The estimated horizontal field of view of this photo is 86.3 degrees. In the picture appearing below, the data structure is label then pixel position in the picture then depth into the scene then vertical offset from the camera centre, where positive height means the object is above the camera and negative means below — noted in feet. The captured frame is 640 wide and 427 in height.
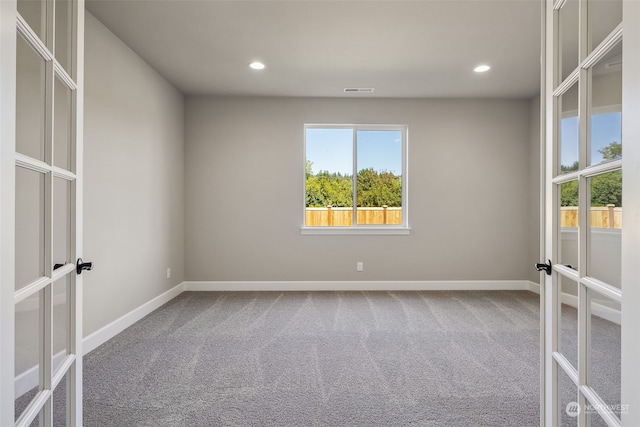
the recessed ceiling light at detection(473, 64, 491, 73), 11.81 +5.09
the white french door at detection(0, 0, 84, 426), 2.50 -0.03
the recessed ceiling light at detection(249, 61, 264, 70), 11.57 +5.07
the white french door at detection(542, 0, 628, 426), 2.80 +0.01
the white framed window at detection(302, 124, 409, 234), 15.51 +1.68
